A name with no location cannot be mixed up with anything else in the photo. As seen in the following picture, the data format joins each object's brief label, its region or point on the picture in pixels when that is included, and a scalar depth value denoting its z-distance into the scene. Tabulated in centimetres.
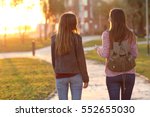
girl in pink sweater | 750
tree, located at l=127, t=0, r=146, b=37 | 6974
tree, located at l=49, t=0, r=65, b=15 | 8062
